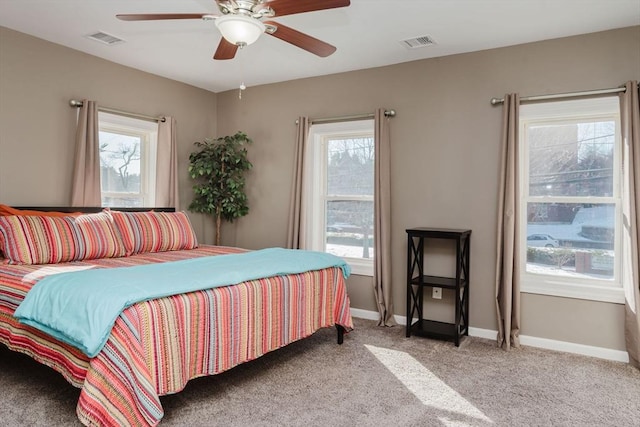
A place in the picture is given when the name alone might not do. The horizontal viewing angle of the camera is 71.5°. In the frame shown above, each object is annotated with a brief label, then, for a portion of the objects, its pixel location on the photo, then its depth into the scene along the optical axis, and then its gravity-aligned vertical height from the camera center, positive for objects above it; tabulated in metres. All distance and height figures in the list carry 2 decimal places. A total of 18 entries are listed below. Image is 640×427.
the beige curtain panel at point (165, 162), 4.65 +0.42
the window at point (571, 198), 3.44 +0.11
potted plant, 4.82 +0.32
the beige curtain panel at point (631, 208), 3.15 +0.04
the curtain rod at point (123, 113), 3.89 +0.85
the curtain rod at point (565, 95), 3.28 +0.91
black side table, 3.62 -0.63
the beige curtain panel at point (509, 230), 3.58 -0.16
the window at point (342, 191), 4.55 +0.17
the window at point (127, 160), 4.32 +0.42
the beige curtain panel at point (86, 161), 3.87 +0.35
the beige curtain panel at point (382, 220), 4.18 -0.12
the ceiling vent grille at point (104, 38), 3.58 +1.34
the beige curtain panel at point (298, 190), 4.67 +0.16
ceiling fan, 2.20 +0.99
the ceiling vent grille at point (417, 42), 3.57 +1.37
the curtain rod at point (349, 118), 4.23 +0.89
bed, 1.97 -0.61
